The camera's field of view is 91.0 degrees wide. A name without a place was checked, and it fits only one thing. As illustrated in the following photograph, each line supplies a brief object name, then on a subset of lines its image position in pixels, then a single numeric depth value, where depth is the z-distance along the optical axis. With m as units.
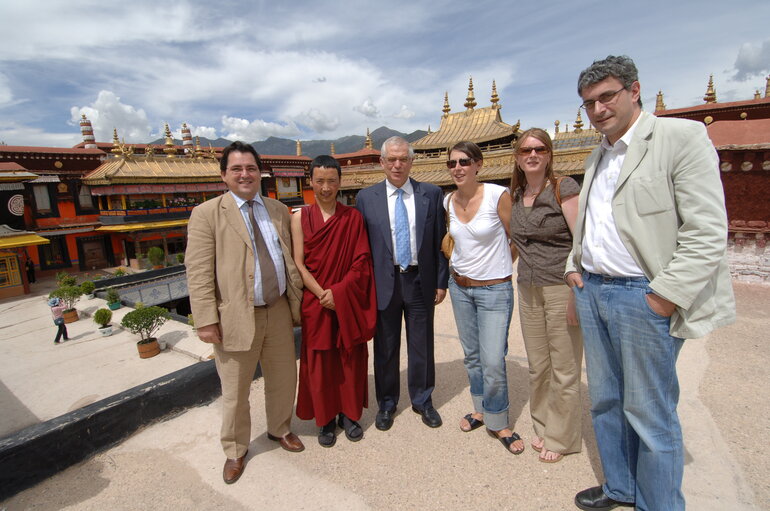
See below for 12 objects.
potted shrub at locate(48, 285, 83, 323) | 10.20
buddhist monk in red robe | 2.91
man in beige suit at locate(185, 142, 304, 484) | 2.60
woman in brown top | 2.52
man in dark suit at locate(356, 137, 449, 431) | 3.07
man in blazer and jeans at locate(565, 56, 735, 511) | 1.70
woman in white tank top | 2.84
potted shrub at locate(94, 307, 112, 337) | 8.88
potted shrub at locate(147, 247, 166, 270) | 17.25
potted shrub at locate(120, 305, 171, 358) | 7.10
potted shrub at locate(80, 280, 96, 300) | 12.19
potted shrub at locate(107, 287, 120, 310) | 11.02
